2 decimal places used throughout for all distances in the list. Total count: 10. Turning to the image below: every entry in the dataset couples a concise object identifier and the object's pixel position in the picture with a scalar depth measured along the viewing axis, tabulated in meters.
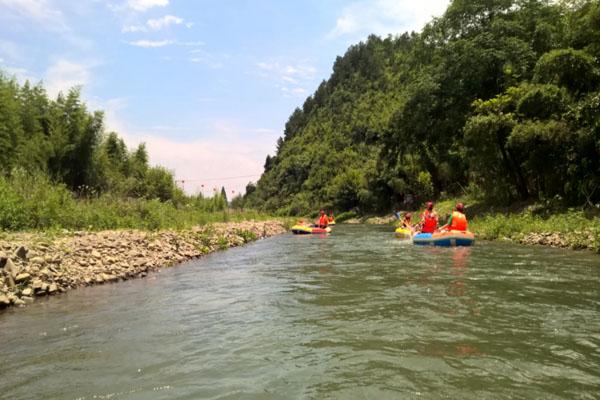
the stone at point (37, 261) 9.00
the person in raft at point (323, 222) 28.94
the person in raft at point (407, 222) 21.69
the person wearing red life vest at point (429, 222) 18.02
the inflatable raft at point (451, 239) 15.16
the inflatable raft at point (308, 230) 27.67
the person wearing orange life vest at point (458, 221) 15.64
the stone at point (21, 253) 8.91
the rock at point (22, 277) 8.30
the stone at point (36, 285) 8.38
